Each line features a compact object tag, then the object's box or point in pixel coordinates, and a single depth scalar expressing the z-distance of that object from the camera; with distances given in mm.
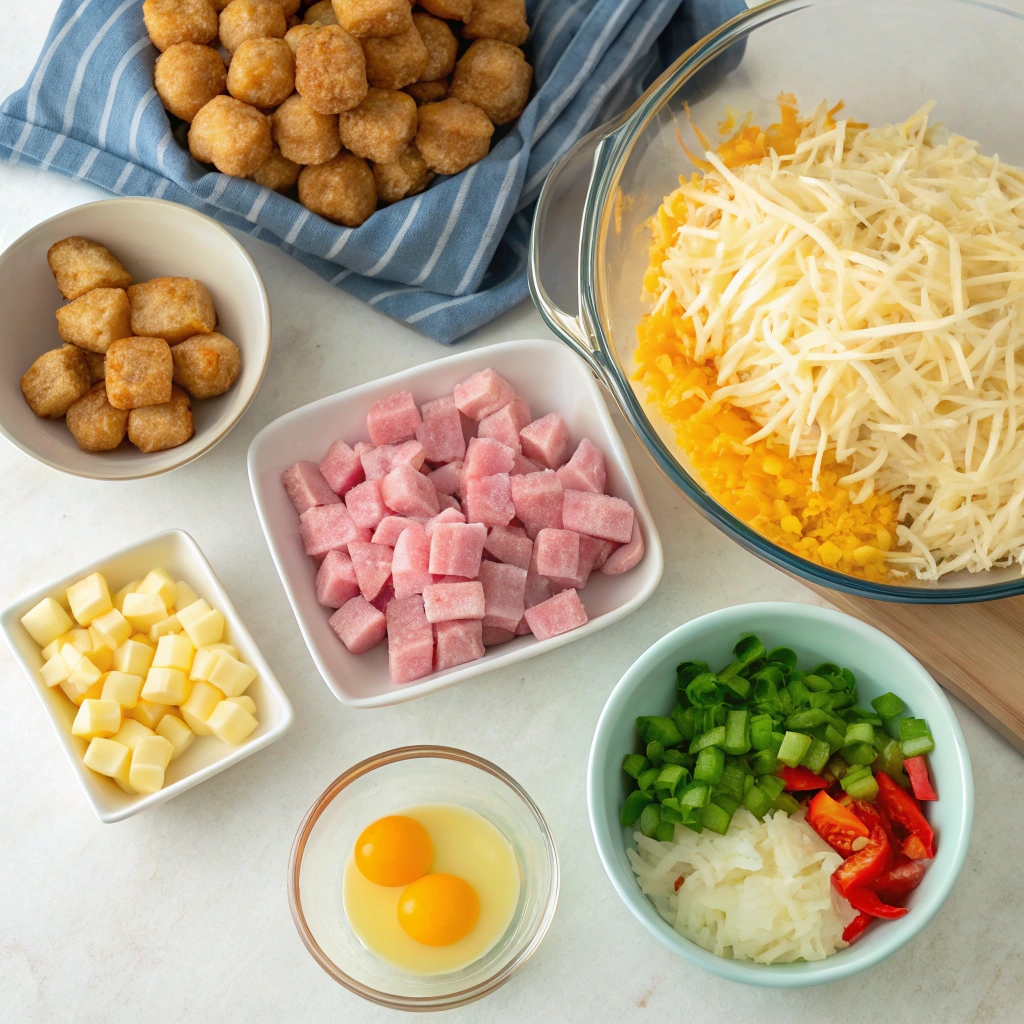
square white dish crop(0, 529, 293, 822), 757
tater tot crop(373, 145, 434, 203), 816
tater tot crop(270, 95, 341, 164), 792
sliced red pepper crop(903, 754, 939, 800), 729
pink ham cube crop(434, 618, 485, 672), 767
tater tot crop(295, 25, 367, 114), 776
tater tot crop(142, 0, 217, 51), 804
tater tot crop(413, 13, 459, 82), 813
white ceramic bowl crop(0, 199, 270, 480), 788
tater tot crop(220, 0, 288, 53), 798
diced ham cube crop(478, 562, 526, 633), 774
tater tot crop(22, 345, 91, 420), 786
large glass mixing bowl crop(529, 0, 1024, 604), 758
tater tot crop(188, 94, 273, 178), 788
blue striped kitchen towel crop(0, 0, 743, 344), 809
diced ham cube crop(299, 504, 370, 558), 793
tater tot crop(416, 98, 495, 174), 809
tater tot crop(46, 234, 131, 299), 792
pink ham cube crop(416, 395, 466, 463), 807
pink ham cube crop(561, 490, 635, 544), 777
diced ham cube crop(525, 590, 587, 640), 769
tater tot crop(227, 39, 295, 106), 787
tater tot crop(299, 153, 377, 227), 807
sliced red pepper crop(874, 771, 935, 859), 725
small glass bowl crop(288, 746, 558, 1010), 750
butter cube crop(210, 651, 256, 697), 766
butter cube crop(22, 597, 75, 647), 772
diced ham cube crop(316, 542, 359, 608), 784
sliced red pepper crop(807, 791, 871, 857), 722
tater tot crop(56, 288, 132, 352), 784
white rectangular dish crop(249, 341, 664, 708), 771
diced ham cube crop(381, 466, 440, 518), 779
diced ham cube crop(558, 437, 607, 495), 788
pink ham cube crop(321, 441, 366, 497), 804
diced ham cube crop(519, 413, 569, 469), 798
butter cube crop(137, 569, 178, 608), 783
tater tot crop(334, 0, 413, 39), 779
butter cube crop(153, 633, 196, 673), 772
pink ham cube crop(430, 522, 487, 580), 764
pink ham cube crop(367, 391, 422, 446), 801
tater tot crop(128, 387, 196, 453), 785
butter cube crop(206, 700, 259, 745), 762
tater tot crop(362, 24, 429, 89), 795
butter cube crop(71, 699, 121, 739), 758
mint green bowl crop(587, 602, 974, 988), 706
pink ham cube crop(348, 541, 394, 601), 784
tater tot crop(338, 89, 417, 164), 797
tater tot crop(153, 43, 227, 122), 796
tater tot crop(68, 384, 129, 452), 786
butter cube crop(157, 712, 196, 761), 775
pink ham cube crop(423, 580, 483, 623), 764
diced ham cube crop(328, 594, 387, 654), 778
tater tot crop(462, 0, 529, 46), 816
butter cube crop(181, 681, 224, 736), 769
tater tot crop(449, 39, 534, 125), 815
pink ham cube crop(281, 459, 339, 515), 798
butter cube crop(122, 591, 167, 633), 780
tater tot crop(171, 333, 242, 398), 788
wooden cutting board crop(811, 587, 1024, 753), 757
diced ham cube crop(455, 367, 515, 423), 801
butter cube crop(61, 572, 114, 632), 776
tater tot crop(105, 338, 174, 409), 775
